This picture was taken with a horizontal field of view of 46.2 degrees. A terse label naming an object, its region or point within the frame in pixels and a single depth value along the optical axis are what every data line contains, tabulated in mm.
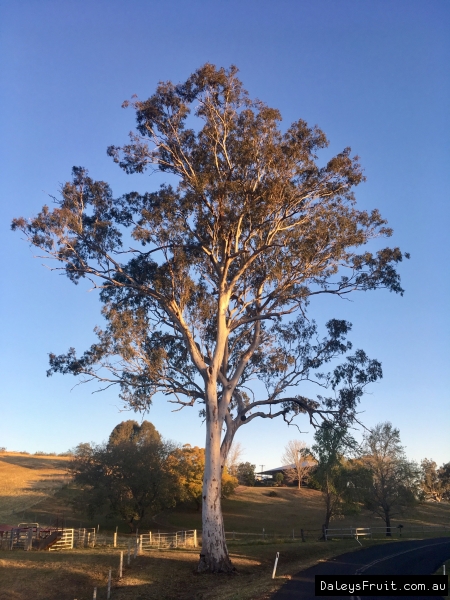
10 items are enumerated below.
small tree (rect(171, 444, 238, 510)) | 51750
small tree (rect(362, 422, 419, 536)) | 48188
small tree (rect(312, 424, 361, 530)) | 43469
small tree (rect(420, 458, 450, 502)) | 85075
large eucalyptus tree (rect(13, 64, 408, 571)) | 21812
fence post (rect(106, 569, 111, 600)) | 16084
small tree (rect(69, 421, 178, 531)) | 43344
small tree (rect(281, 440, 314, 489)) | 78438
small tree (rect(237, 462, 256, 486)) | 84312
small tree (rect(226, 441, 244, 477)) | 76544
